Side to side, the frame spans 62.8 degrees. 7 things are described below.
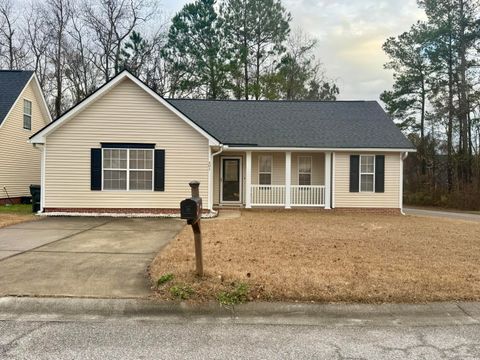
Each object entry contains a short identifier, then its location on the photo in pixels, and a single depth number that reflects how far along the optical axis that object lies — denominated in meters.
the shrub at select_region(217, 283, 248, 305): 4.75
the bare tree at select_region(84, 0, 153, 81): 31.81
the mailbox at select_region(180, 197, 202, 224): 5.03
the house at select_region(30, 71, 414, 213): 13.52
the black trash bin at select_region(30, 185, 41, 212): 14.61
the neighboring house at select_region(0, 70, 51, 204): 17.73
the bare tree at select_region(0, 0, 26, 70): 30.42
